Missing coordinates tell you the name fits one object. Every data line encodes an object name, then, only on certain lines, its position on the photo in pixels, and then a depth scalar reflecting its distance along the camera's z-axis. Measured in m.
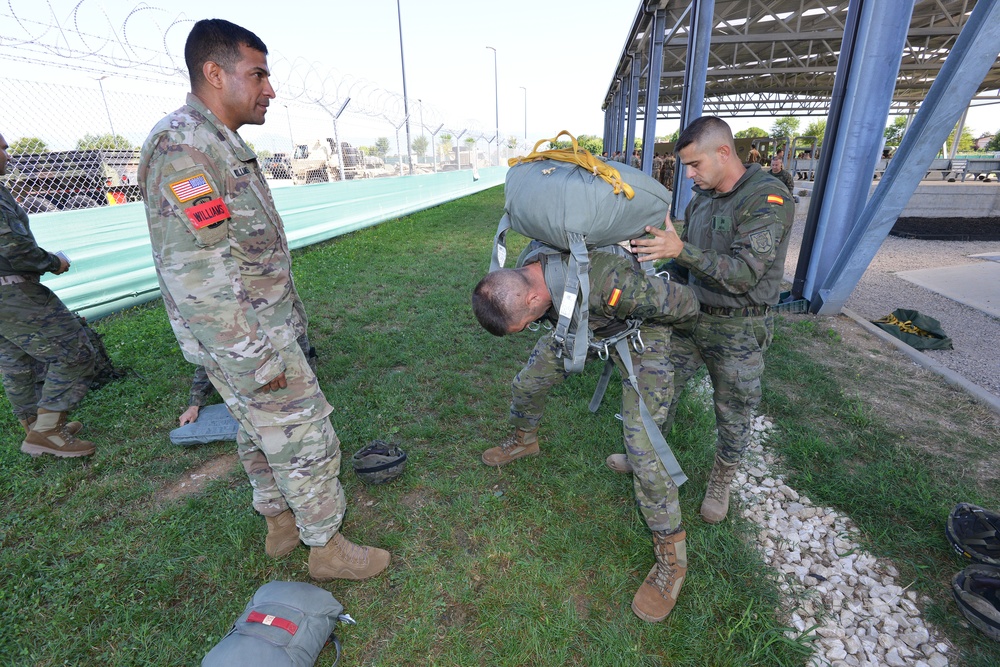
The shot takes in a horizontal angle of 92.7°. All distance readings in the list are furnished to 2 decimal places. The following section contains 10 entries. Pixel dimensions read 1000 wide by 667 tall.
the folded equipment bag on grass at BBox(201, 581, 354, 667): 1.71
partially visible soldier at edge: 3.01
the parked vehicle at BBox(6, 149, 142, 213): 5.14
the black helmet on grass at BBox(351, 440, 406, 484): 2.83
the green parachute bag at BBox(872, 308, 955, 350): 4.65
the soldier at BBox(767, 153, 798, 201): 8.19
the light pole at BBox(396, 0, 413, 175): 14.01
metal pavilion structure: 4.12
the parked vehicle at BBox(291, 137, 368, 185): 10.26
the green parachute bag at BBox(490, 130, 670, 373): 1.71
